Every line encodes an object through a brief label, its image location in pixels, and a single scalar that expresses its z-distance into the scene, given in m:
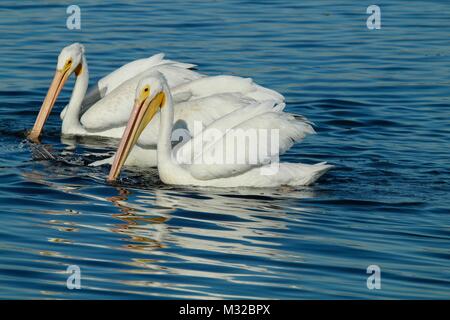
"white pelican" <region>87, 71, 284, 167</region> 10.15
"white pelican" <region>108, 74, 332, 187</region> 9.05
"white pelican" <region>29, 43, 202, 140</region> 10.88
